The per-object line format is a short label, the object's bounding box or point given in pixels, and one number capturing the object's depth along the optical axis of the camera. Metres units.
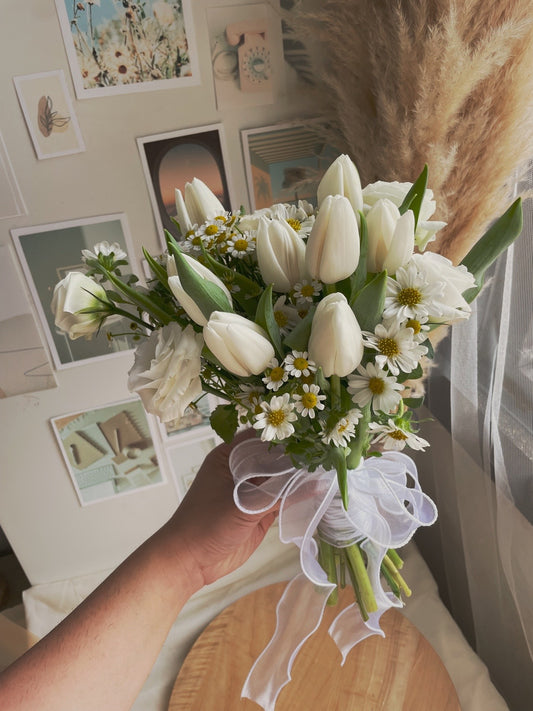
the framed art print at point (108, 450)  1.21
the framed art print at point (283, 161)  0.98
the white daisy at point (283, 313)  0.54
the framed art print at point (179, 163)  0.95
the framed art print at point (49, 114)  0.87
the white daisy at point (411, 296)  0.46
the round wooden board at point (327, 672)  0.94
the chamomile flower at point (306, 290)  0.51
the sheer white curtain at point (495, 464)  0.79
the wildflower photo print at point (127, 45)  0.83
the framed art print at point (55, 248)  0.98
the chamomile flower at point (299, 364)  0.48
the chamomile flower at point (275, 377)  0.49
